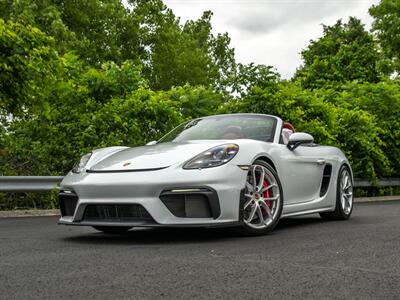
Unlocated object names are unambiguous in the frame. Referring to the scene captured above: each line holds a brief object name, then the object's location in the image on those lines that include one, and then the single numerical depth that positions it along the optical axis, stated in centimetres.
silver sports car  543
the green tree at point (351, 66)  2900
